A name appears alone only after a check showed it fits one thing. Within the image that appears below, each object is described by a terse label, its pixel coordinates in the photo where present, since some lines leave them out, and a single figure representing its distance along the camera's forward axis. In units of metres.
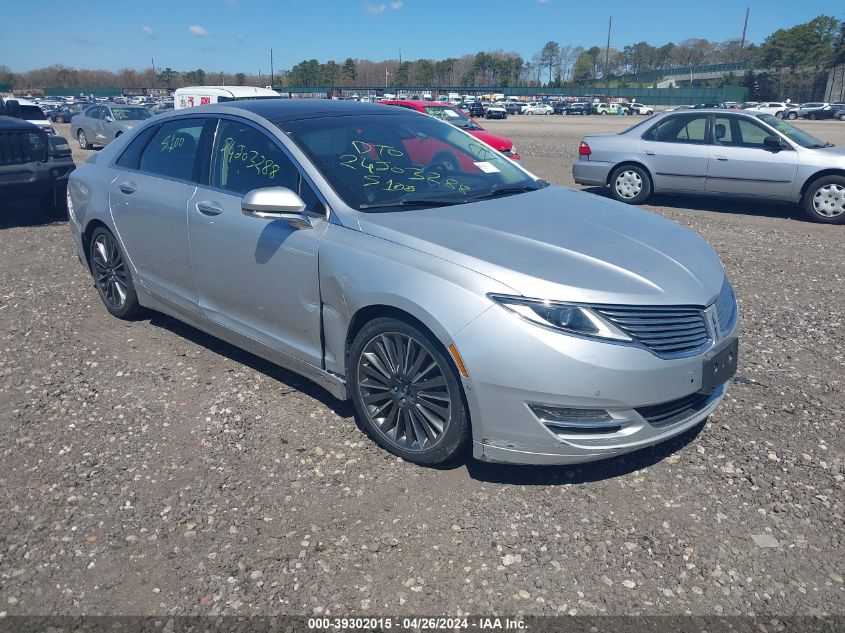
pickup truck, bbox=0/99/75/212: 8.73
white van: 19.36
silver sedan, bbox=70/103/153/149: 20.67
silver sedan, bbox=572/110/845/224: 9.70
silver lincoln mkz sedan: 2.94
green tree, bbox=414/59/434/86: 136.00
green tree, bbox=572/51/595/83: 142.62
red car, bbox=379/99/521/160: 16.97
